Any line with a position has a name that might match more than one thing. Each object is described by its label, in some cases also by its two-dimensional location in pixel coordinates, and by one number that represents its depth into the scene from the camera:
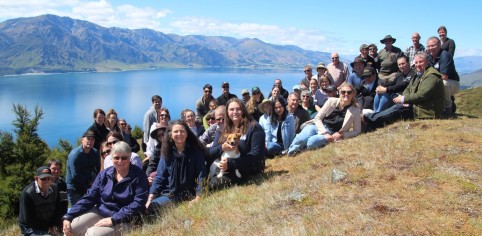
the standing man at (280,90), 11.82
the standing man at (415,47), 11.01
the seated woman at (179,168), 5.82
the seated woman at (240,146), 6.06
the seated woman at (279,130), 8.48
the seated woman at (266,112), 8.51
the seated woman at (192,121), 8.70
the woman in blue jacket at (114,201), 5.07
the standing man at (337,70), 11.76
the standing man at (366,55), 10.89
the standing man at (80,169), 7.71
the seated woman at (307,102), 9.66
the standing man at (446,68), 8.94
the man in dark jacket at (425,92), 7.82
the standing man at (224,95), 12.22
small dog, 5.94
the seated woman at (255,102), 9.74
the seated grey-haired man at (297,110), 8.67
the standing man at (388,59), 10.42
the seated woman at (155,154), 7.22
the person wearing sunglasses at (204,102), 12.16
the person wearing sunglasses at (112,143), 6.84
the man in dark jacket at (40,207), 6.45
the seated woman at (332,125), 7.89
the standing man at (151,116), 10.83
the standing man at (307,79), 12.16
